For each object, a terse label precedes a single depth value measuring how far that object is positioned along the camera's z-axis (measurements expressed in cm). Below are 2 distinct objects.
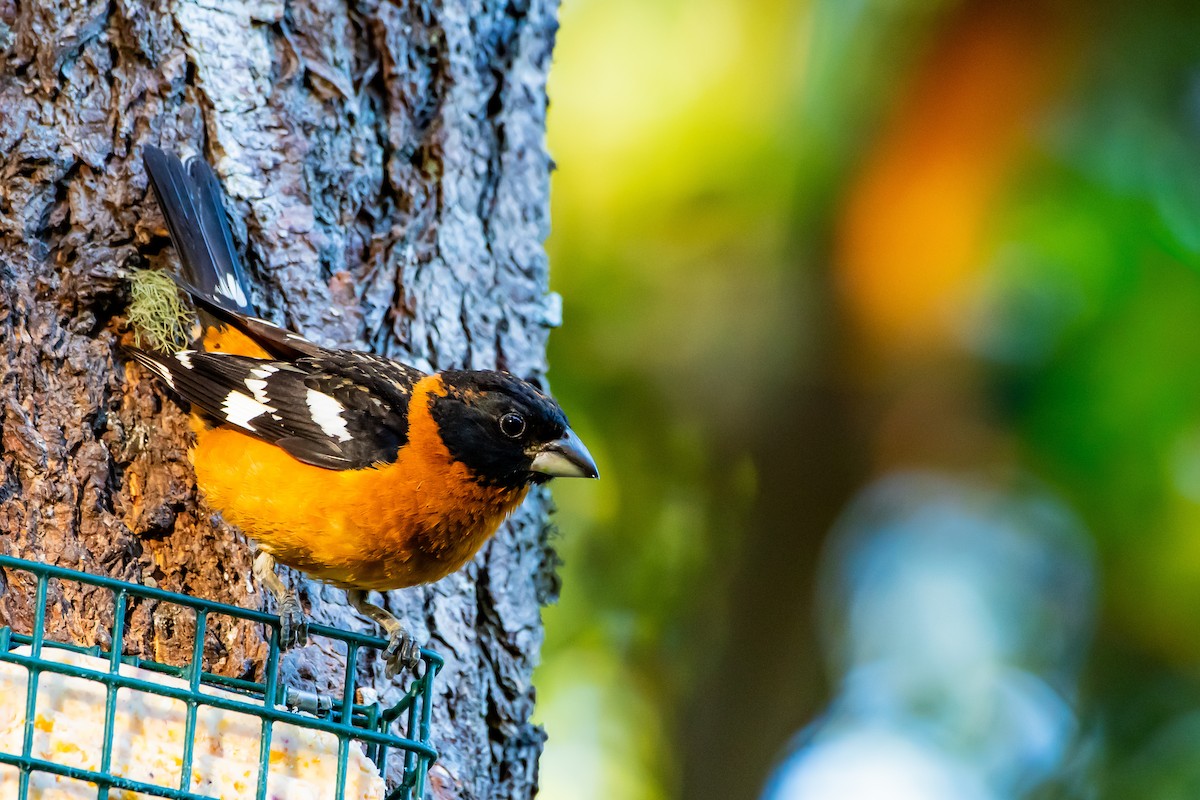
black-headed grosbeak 708
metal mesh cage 525
